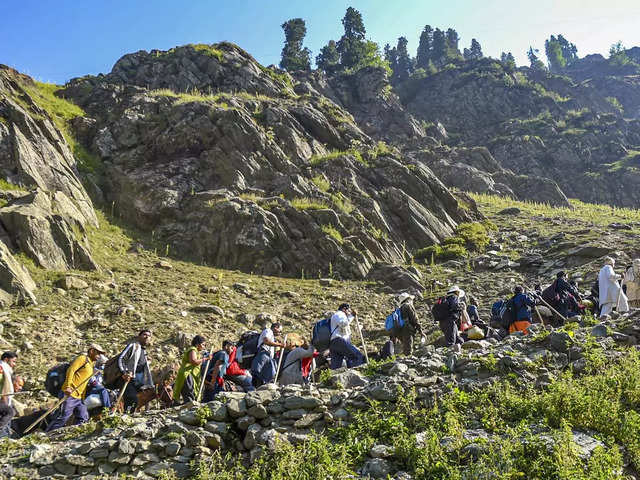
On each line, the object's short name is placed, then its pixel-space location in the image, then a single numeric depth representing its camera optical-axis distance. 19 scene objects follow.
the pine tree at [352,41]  69.88
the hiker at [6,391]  7.88
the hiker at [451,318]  11.40
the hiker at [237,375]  9.44
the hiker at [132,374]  8.97
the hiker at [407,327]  11.96
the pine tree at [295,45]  67.19
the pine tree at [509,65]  77.16
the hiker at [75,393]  7.99
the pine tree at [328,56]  74.94
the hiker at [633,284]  13.13
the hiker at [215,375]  9.10
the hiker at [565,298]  13.12
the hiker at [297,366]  9.72
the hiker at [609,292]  12.20
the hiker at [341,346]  10.45
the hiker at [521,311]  11.94
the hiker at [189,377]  8.84
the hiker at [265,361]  9.90
